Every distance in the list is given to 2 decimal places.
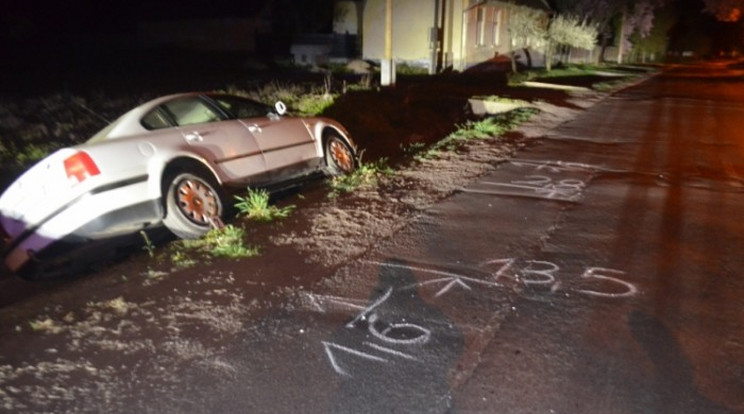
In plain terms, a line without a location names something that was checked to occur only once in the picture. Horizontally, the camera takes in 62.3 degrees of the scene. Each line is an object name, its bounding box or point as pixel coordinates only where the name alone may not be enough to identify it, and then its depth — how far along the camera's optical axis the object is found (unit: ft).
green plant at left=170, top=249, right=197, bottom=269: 17.52
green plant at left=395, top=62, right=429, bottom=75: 87.56
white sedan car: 17.70
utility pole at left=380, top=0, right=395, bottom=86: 56.24
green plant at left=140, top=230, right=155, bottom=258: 18.48
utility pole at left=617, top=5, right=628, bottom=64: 178.84
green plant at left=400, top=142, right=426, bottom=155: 35.50
